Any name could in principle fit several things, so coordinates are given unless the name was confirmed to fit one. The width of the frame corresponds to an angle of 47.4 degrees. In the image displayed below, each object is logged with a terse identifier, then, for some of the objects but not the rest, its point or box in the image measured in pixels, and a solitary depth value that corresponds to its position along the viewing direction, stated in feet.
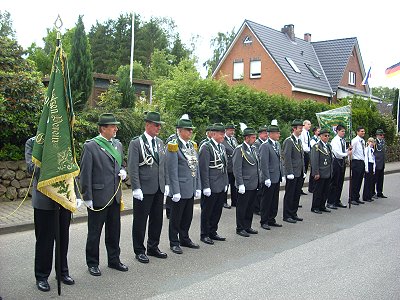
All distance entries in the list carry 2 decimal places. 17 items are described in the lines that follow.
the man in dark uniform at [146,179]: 21.27
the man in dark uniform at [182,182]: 22.81
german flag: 64.23
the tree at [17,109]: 33.55
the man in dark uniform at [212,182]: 25.20
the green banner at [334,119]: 39.99
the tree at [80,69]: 45.73
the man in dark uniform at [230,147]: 34.88
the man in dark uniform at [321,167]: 34.32
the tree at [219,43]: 191.72
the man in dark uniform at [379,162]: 43.83
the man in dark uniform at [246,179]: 26.68
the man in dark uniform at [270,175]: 29.22
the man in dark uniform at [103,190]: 19.12
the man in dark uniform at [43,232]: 17.34
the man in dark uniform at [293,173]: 31.65
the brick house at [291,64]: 106.93
